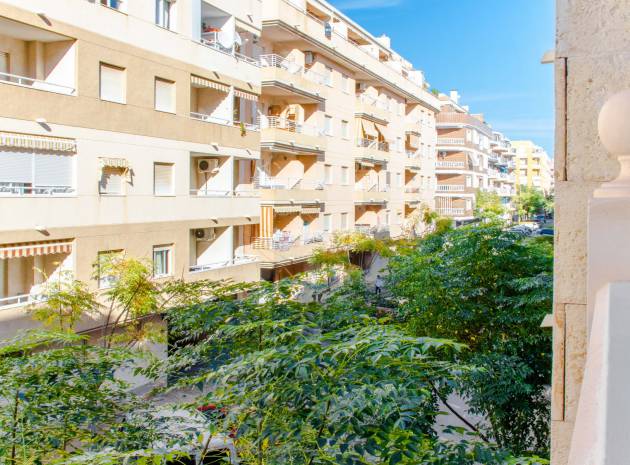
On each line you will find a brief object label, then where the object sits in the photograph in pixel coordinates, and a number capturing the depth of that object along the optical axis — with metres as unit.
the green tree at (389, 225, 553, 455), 8.59
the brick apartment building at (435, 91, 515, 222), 51.22
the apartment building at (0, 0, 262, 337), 12.00
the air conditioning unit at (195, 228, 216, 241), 17.83
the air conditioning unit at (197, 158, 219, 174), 17.94
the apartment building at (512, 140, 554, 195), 103.50
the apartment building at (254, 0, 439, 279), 22.22
